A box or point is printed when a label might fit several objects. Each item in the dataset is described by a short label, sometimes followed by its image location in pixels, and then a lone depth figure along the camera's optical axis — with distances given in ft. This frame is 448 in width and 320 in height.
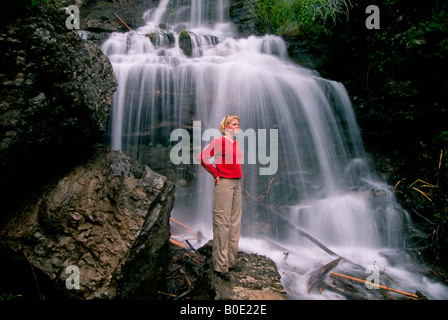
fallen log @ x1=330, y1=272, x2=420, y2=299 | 11.52
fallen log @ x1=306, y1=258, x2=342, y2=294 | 11.85
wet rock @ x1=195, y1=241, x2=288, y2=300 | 8.55
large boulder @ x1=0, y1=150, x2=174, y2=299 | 7.54
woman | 9.48
